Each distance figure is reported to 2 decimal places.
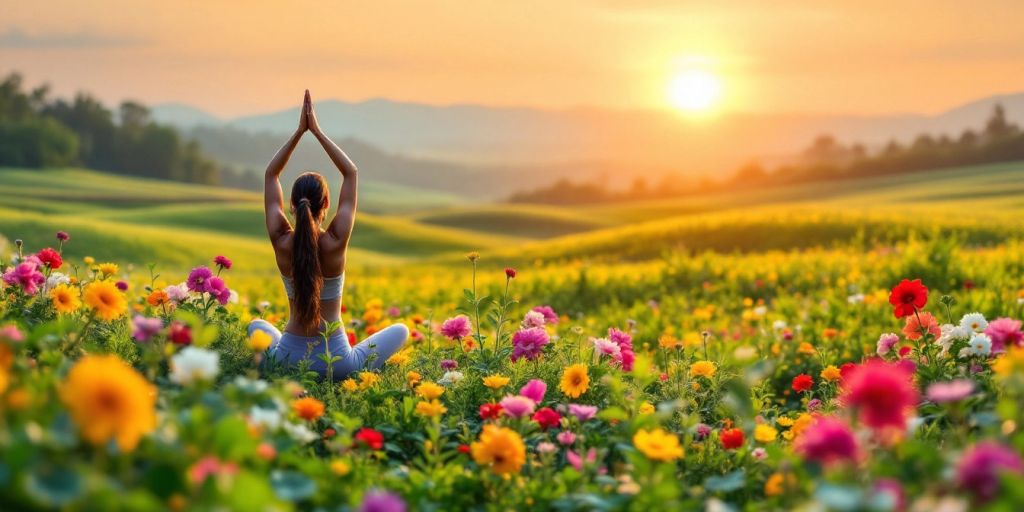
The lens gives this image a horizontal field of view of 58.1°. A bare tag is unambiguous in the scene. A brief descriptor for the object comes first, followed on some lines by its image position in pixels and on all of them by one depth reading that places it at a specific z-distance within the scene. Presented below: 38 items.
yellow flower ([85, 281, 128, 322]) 3.56
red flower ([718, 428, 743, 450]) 3.67
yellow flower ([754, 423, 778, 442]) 3.54
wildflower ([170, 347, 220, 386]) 2.42
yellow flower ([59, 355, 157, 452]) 1.97
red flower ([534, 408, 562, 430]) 3.67
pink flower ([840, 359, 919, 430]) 2.23
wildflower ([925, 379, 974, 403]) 2.49
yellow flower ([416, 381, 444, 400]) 3.56
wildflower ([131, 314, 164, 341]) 2.81
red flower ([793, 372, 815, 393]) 4.80
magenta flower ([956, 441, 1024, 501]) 2.21
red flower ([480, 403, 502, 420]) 3.61
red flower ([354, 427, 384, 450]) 3.10
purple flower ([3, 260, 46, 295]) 4.61
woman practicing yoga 5.25
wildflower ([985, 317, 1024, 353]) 3.80
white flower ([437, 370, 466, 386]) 4.64
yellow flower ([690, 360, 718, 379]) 4.60
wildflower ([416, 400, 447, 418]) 3.51
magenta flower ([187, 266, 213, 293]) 5.24
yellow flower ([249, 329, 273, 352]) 2.92
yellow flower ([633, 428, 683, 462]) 2.86
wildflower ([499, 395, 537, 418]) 3.47
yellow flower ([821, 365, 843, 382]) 4.59
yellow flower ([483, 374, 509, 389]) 4.03
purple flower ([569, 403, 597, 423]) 3.67
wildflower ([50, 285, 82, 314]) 4.20
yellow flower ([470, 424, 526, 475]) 3.13
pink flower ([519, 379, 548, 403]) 3.79
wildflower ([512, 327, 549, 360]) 4.84
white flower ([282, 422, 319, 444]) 2.90
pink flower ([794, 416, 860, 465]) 2.26
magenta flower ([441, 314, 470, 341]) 5.04
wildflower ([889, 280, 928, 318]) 4.68
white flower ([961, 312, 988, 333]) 4.53
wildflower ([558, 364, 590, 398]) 4.03
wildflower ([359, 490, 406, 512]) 2.11
